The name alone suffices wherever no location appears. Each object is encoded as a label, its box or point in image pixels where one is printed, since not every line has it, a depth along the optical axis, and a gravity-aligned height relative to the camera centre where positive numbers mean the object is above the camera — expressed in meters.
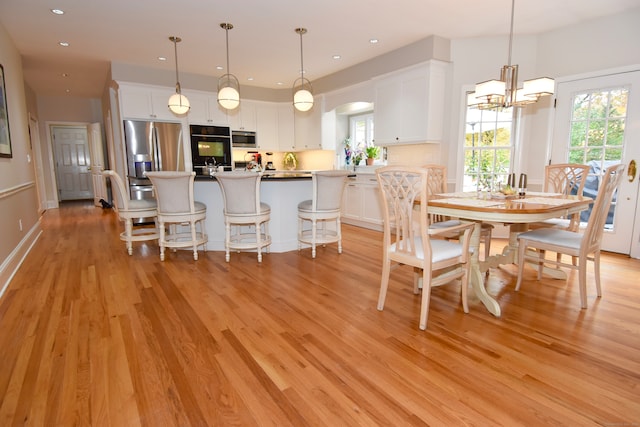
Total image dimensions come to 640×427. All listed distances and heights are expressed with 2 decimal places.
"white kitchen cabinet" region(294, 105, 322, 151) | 6.70 +0.74
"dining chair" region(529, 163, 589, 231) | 3.22 -0.16
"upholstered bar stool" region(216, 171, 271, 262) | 3.52 -0.44
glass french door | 3.79 +0.42
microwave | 6.80 +0.53
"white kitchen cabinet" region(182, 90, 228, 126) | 6.15 +1.03
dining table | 2.12 -0.29
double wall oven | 6.23 +0.34
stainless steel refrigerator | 5.58 +0.25
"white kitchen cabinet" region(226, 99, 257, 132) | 6.75 +0.97
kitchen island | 4.11 -0.52
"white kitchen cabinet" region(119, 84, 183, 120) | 5.48 +1.04
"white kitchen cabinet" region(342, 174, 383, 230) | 5.49 -0.64
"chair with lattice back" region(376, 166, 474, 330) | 2.14 -0.52
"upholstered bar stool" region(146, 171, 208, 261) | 3.60 -0.45
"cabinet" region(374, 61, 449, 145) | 4.60 +0.89
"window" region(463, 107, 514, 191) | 4.61 +0.28
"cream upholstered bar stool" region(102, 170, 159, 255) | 3.92 -0.55
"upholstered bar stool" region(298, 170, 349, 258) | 3.75 -0.46
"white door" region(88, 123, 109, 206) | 8.48 +0.08
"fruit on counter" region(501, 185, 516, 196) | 2.78 -0.21
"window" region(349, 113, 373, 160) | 6.54 +0.68
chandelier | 2.68 +0.61
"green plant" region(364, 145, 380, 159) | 6.14 +0.24
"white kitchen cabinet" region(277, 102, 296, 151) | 7.29 +0.81
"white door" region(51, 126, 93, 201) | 9.56 +0.06
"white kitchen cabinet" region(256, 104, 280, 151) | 7.07 +0.79
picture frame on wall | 3.48 +0.41
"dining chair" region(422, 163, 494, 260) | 3.43 -0.22
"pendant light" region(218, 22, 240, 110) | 3.98 +0.81
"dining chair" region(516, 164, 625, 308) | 2.41 -0.57
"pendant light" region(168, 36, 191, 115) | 4.39 +0.81
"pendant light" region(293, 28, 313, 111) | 4.11 +0.80
